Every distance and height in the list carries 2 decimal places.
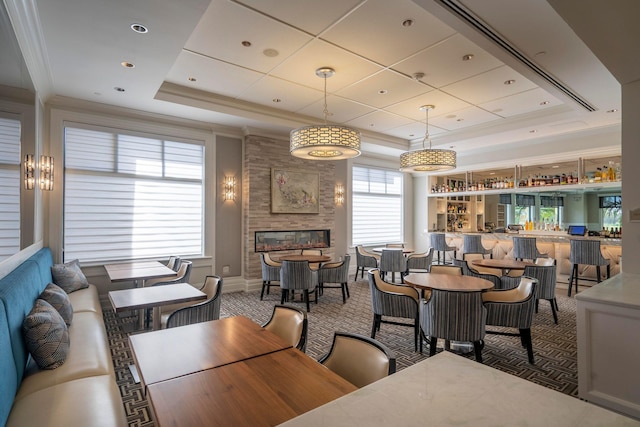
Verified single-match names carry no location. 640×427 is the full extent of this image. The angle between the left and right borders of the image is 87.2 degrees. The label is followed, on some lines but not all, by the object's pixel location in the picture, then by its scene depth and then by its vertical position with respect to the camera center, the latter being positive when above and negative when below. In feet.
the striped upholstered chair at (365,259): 23.76 -2.98
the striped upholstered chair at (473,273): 14.99 -2.64
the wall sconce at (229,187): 21.59 +1.94
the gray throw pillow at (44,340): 7.34 -2.75
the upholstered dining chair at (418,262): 21.79 -2.93
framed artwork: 22.81 +1.82
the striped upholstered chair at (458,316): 10.00 -3.00
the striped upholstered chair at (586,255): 18.58 -2.18
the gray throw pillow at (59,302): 9.87 -2.52
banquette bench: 5.65 -3.36
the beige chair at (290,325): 7.32 -2.54
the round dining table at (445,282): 11.69 -2.41
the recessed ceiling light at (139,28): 9.88 +5.65
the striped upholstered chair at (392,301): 11.89 -3.02
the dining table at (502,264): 16.32 -2.42
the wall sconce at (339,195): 27.04 +1.79
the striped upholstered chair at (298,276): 17.24 -3.07
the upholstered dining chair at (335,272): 18.78 -3.12
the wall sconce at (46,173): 14.03 +1.92
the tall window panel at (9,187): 7.68 +0.77
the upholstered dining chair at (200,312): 9.66 -2.86
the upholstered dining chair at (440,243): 26.84 -2.15
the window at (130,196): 17.19 +1.17
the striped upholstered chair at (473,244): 24.04 -1.98
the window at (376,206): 28.89 +0.99
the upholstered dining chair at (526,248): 20.74 -1.99
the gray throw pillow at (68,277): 14.20 -2.59
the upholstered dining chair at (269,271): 19.07 -3.11
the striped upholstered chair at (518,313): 10.84 -3.13
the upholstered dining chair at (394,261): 21.97 -2.90
